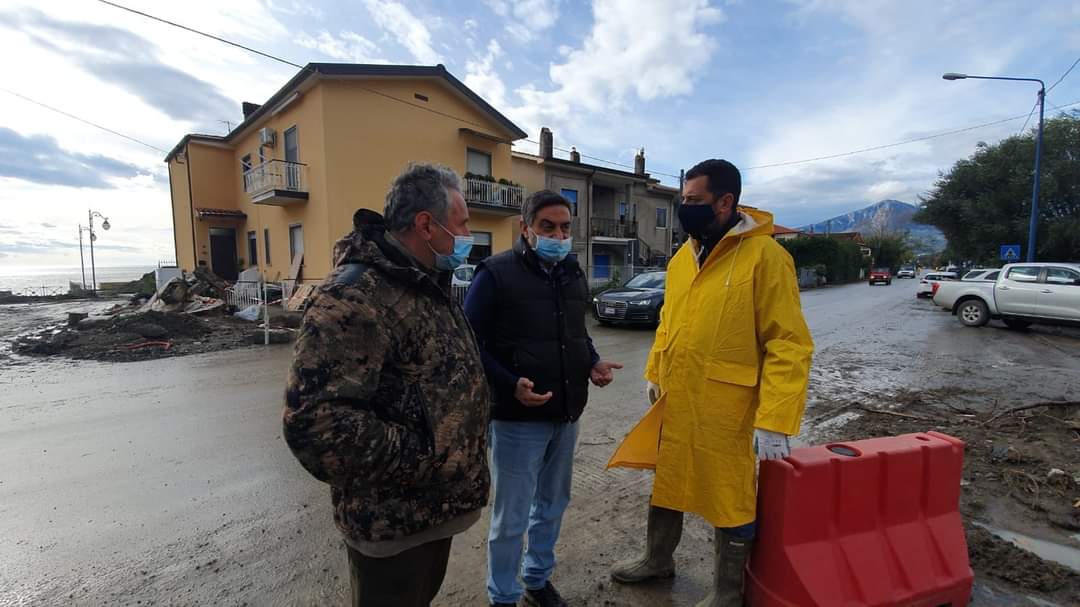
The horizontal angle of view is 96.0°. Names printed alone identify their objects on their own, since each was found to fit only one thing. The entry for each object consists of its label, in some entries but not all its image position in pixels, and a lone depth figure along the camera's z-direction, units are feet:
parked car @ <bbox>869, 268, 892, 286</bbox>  131.64
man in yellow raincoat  6.39
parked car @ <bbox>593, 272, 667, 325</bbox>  36.68
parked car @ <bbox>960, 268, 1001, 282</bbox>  42.87
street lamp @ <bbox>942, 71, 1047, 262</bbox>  47.65
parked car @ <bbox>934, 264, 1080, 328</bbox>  34.40
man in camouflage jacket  3.91
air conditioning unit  53.36
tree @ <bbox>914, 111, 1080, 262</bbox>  61.72
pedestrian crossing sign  56.08
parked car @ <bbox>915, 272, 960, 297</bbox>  74.95
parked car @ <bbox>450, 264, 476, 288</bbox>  43.66
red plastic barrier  6.59
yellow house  47.67
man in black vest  6.82
